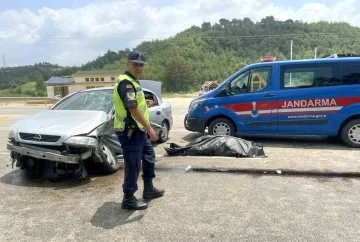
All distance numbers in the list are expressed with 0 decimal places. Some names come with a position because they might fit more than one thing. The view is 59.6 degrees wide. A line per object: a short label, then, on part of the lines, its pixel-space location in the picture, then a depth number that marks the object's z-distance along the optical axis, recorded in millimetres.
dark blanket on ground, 6066
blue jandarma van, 6852
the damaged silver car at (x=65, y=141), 4500
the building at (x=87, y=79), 65188
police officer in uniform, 3443
